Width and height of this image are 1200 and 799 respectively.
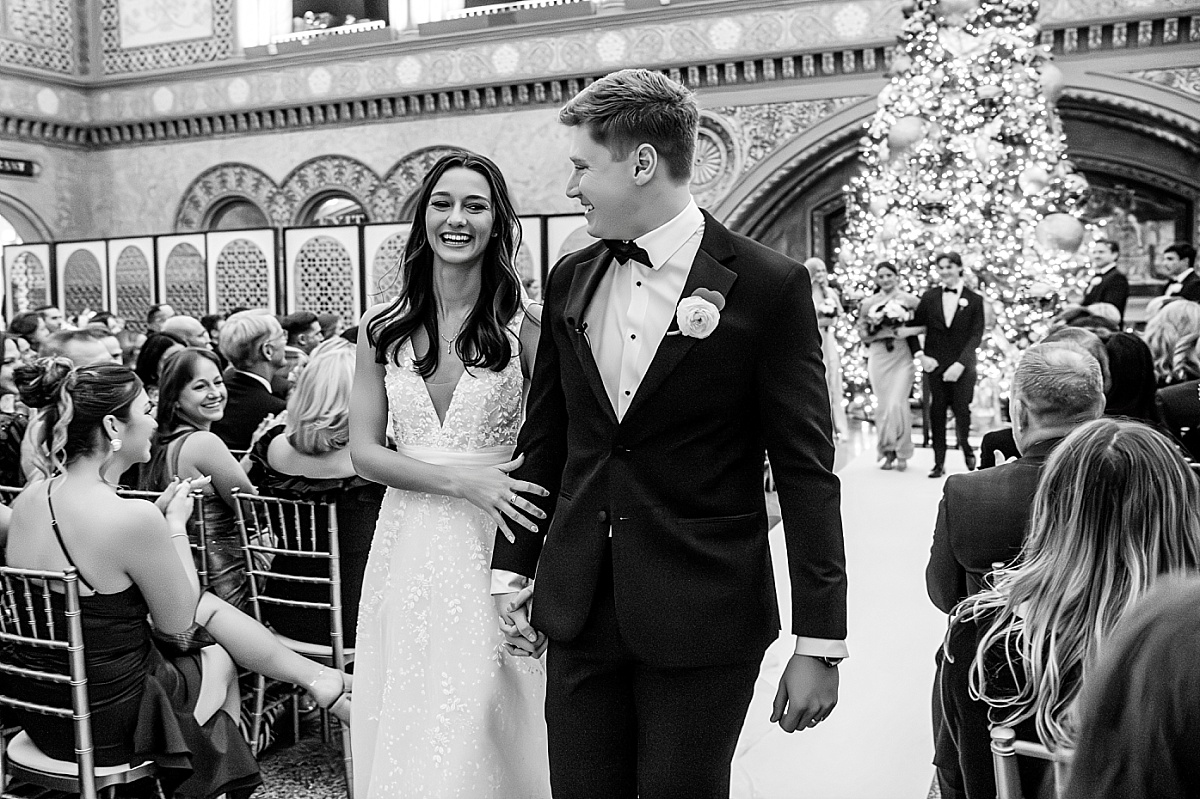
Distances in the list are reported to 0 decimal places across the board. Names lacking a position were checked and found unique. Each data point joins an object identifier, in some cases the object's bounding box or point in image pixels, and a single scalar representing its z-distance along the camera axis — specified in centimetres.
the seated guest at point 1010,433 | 341
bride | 230
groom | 166
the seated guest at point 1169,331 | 454
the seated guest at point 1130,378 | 359
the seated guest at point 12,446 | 397
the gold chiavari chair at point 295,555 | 296
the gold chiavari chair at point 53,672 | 228
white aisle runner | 315
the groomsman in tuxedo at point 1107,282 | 845
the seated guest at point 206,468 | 329
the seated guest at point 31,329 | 790
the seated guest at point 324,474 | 302
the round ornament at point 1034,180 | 923
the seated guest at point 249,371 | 433
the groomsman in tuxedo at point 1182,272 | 777
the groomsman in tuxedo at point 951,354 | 740
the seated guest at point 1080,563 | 159
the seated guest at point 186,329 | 596
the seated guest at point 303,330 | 735
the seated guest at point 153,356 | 461
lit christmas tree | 945
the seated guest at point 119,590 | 235
